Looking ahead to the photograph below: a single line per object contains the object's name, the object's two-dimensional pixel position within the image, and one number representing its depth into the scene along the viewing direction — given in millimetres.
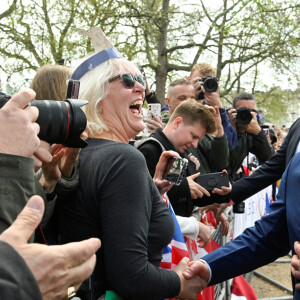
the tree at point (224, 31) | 10910
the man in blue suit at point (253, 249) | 2057
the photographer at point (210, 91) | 3922
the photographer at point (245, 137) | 4480
